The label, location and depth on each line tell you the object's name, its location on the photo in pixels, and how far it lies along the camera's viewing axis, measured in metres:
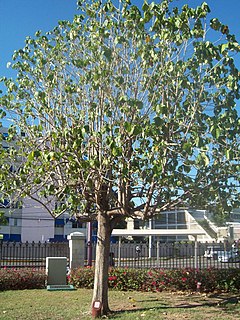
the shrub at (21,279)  14.05
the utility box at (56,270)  14.76
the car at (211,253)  24.88
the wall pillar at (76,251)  16.47
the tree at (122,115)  7.97
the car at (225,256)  22.98
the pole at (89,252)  18.50
